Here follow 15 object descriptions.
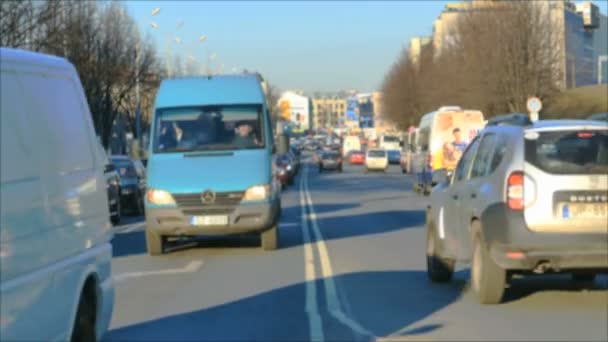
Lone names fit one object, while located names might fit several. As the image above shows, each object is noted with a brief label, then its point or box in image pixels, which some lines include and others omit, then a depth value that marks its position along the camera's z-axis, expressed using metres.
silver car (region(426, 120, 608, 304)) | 9.42
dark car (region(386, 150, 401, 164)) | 81.89
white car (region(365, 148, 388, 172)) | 63.66
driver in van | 16.20
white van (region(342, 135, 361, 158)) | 95.62
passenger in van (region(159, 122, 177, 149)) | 16.25
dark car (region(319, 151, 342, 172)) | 67.06
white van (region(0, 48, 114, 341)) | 5.06
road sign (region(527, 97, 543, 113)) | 33.31
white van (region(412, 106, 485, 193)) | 32.50
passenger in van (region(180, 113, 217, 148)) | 16.27
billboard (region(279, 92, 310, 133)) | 177.95
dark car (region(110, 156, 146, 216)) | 27.71
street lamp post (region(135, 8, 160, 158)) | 58.50
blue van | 15.46
